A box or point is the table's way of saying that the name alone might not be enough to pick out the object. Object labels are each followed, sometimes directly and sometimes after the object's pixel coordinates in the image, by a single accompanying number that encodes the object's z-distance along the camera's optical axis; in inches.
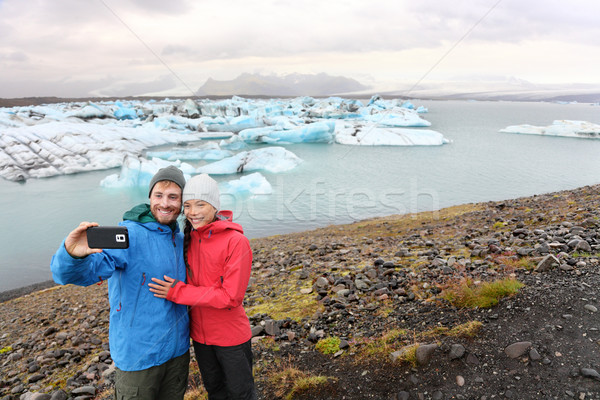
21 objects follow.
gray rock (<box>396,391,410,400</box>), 111.2
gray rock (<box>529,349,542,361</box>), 114.7
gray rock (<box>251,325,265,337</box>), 174.9
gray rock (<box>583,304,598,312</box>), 132.5
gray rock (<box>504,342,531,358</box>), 117.9
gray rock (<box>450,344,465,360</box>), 122.0
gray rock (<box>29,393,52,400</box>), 156.5
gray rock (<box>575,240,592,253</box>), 187.5
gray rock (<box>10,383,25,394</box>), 170.2
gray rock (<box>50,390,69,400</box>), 153.4
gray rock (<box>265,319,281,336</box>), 171.5
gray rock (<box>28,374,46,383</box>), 178.5
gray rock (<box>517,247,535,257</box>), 202.0
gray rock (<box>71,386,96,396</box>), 155.9
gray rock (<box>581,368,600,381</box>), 102.9
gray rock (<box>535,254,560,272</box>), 172.4
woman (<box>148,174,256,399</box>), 91.5
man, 87.3
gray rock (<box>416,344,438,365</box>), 123.2
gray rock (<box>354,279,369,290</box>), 207.0
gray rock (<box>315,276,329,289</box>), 224.7
